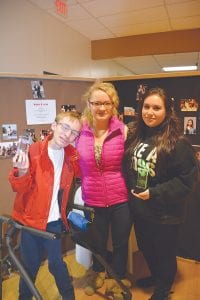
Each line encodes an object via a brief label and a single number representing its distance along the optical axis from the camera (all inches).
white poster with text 78.1
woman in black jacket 60.1
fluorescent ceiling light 325.1
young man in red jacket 58.8
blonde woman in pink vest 65.8
